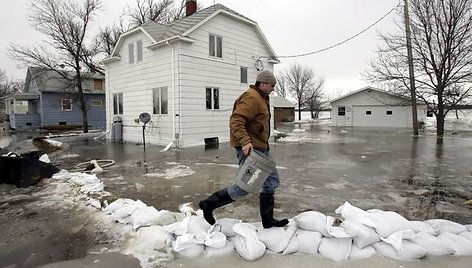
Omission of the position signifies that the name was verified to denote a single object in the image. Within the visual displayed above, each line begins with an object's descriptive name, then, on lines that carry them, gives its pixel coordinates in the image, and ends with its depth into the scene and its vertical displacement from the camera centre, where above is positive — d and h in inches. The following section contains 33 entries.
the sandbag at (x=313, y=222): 115.5 -40.6
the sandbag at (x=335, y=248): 104.0 -45.9
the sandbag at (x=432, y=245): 104.5 -44.6
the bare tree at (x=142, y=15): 1055.0 +382.4
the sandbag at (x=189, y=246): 108.5 -46.1
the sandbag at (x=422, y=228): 114.5 -42.3
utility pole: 609.6 +124.3
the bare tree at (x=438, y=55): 603.5 +133.3
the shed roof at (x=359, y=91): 996.8 +94.5
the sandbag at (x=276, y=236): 110.2 -44.0
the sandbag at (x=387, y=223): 111.6 -39.8
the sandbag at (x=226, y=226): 117.8 -42.3
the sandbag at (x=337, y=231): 108.9 -41.5
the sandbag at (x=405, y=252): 102.2 -45.9
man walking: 116.0 -5.3
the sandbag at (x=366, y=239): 107.4 -43.3
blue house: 1036.5 +62.4
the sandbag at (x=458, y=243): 104.0 -44.3
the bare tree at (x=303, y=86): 2069.4 +238.4
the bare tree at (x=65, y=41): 816.9 +223.5
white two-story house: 466.9 +82.7
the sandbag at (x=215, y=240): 110.0 -44.4
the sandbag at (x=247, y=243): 105.0 -44.8
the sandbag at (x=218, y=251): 107.7 -47.4
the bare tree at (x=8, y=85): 1988.9 +269.6
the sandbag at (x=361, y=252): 103.8 -46.7
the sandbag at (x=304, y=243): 108.7 -45.4
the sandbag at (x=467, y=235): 110.7 -43.7
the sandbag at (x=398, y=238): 104.3 -42.6
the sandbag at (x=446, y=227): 116.8 -43.1
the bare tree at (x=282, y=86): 2283.8 +259.1
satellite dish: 464.4 +6.4
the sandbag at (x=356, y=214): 113.9 -38.4
